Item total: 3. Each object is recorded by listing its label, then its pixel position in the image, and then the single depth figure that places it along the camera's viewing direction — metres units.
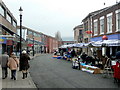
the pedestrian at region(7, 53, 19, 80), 11.29
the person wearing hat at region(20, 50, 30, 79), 11.77
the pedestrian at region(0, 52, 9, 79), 11.55
